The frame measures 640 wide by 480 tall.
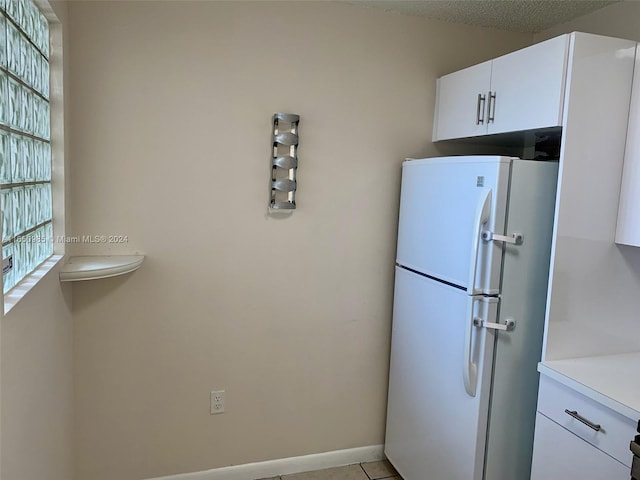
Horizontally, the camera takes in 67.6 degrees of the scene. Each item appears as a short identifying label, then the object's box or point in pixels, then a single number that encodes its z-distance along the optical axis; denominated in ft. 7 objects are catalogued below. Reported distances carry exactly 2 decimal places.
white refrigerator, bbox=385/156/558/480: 6.07
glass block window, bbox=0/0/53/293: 4.13
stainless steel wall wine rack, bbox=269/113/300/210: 7.48
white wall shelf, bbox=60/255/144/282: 6.04
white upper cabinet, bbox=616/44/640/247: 5.78
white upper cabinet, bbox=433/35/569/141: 5.79
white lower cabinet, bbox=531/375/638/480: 4.86
